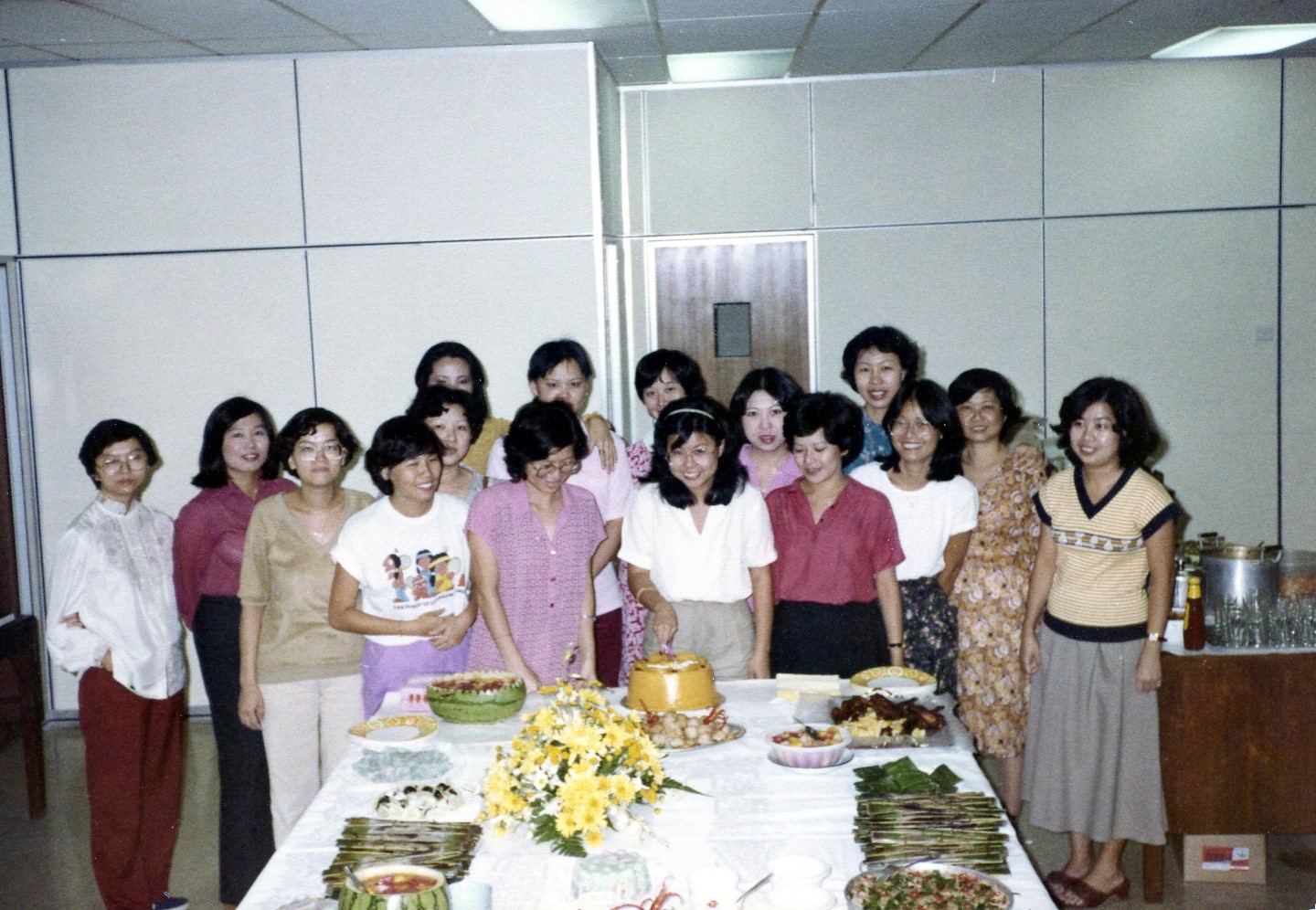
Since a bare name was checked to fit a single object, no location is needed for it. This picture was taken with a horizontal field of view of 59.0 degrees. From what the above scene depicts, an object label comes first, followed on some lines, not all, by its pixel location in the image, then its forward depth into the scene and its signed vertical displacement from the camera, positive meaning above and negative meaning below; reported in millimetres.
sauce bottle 3543 -834
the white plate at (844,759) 2482 -847
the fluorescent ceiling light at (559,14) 4805 +1520
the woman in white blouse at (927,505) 3607 -453
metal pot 3705 -727
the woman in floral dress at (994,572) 3705 -681
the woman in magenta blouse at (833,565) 3410 -593
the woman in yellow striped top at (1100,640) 3381 -844
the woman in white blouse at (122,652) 3426 -791
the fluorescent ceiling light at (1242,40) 5695 +1567
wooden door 6676 +353
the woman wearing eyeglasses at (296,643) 3262 -739
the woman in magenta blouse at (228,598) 3463 -654
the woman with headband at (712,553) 3340 -535
